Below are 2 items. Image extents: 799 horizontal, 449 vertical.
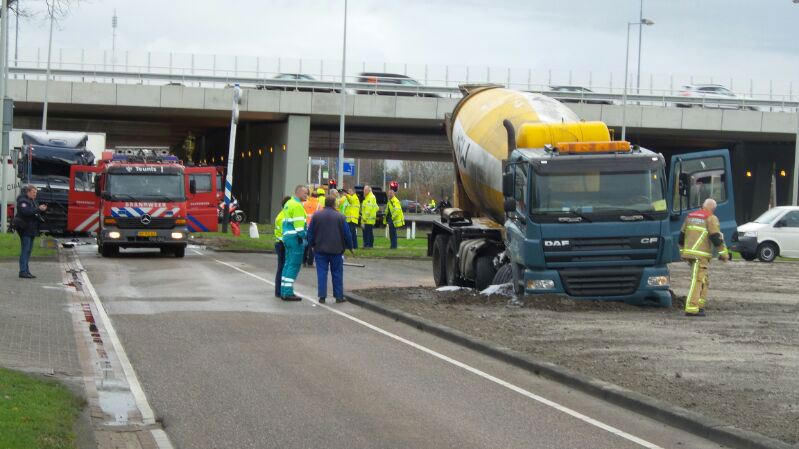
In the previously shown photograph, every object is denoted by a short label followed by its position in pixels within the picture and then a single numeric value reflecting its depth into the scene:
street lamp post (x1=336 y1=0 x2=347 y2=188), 48.81
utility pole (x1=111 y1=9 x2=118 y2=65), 110.91
